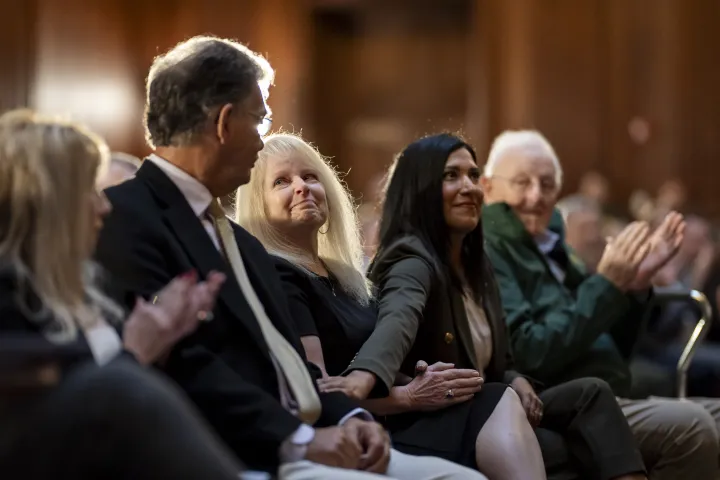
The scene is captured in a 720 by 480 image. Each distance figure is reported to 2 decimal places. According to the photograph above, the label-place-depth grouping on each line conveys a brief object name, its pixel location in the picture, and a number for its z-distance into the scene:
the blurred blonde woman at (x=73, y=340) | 2.99
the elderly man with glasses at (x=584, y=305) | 6.23
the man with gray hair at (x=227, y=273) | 4.04
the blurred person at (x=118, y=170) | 7.18
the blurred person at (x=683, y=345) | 9.39
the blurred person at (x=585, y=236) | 10.34
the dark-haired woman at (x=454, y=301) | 5.47
